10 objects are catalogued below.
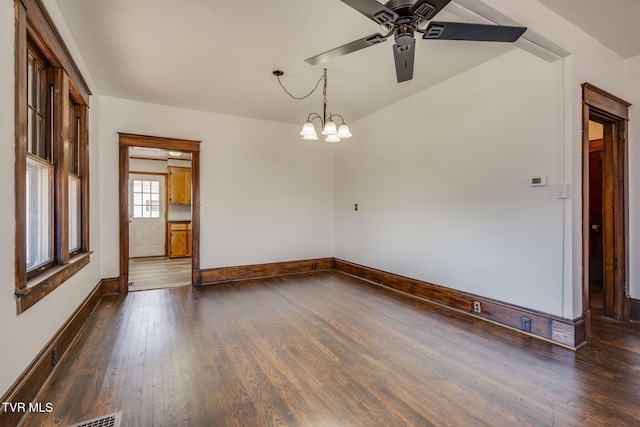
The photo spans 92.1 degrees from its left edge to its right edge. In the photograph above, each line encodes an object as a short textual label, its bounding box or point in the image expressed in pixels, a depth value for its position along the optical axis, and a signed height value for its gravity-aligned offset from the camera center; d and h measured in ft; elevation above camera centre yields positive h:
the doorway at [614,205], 10.82 +0.25
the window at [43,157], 5.86 +1.36
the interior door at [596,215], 14.96 -0.14
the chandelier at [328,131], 11.03 +3.00
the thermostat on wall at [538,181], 9.41 +0.98
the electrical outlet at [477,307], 11.12 -3.43
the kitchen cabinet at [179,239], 25.09 -2.14
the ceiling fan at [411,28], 5.74 +3.82
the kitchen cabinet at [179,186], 25.45 +2.28
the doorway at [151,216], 14.73 -0.16
